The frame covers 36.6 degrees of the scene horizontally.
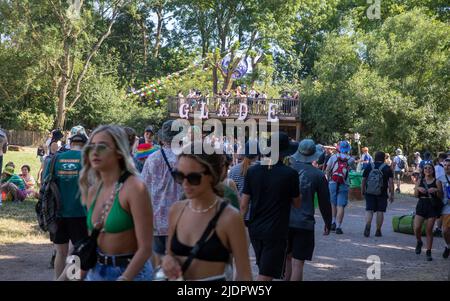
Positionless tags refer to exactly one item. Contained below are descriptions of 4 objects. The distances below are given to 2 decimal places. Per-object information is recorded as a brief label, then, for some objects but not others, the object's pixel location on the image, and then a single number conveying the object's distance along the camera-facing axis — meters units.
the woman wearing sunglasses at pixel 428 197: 9.59
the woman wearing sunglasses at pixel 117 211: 3.40
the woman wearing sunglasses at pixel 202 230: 3.20
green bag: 12.65
